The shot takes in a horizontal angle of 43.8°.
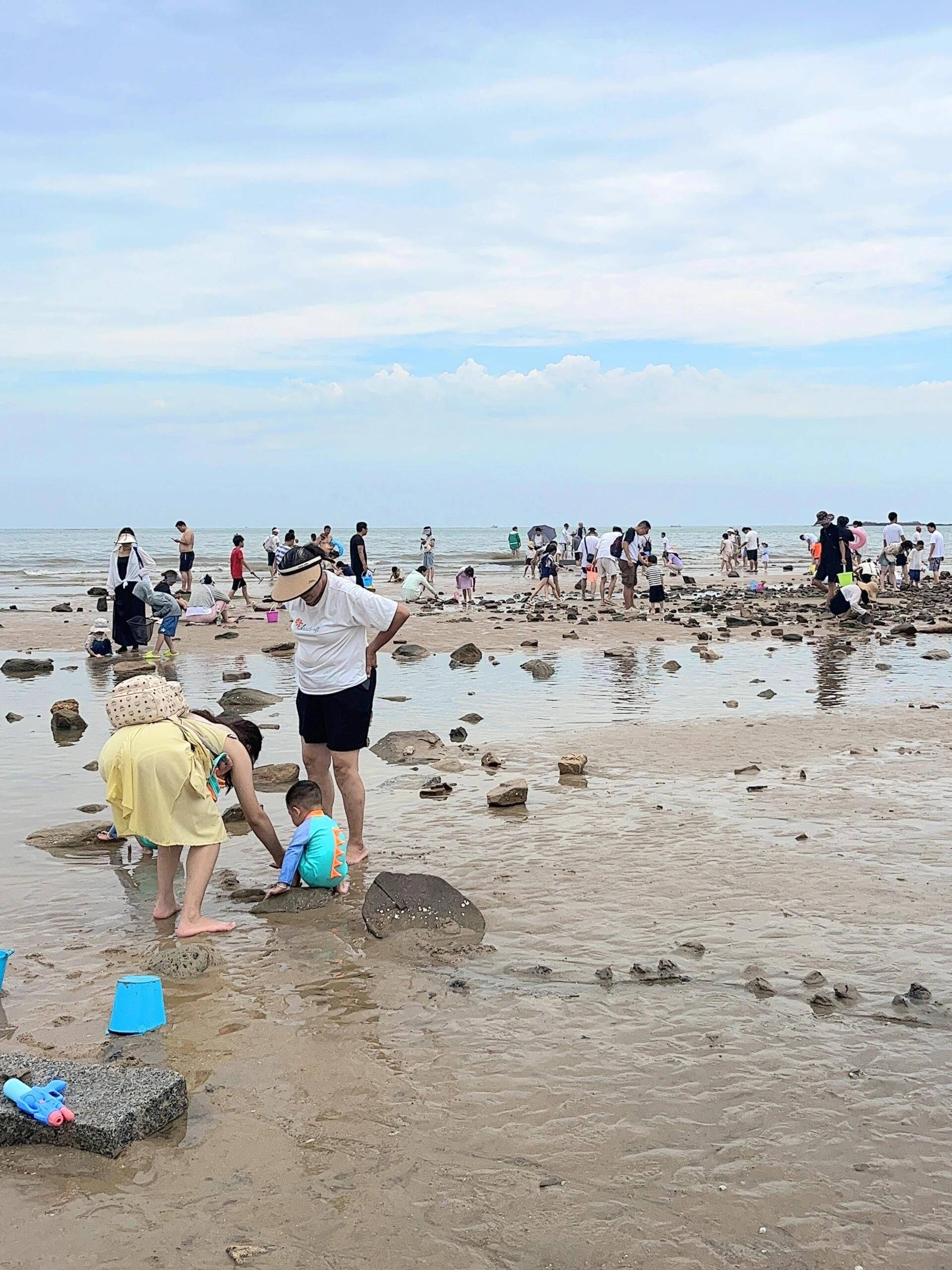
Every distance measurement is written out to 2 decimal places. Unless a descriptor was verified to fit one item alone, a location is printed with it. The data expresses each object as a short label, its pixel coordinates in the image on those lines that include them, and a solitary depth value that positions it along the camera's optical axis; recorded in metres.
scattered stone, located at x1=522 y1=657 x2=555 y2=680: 15.98
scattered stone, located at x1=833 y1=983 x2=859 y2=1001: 5.00
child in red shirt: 28.45
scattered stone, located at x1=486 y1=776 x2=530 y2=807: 8.53
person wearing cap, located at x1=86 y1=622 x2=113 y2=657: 18.94
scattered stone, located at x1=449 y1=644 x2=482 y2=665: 17.94
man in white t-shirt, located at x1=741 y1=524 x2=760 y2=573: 44.94
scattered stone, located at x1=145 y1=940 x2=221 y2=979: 5.38
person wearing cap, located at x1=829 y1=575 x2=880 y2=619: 24.27
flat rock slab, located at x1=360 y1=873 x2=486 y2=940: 5.87
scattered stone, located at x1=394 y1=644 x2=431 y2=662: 18.66
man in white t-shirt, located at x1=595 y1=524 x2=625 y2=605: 28.96
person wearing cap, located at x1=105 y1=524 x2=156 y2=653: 17.45
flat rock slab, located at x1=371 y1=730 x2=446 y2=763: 10.44
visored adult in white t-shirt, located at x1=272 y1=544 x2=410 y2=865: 6.93
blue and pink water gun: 3.77
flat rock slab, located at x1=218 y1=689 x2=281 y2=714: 13.13
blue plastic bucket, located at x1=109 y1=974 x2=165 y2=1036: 4.68
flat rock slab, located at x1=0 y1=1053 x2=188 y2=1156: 3.77
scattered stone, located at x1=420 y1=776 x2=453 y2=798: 8.99
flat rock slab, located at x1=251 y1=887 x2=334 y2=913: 6.35
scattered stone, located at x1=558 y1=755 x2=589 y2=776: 9.63
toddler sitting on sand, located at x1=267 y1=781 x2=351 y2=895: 6.46
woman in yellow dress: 5.90
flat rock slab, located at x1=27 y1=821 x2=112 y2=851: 7.63
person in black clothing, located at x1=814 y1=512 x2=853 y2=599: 24.48
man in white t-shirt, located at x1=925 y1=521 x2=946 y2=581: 37.66
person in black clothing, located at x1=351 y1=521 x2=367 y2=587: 25.55
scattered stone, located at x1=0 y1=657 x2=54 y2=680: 16.78
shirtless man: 27.41
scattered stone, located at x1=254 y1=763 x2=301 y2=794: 9.33
